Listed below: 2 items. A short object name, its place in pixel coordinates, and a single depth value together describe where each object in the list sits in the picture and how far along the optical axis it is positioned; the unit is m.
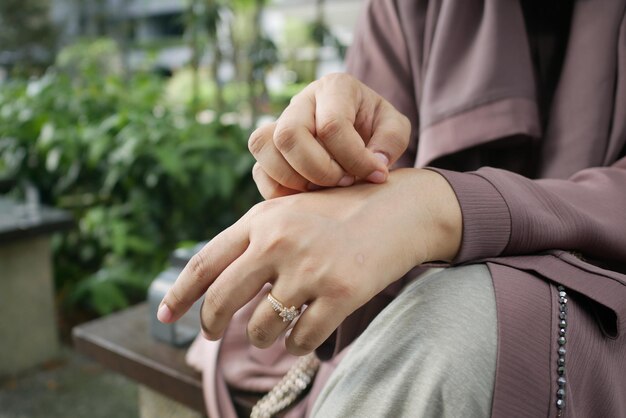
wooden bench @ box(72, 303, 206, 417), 1.23
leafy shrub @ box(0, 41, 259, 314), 2.95
